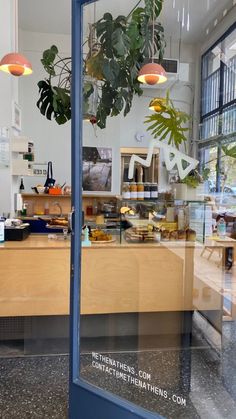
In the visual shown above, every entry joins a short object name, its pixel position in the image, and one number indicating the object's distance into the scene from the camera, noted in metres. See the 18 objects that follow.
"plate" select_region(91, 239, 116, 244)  2.86
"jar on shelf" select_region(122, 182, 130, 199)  2.98
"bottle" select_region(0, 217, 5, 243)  2.92
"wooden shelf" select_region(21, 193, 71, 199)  5.86
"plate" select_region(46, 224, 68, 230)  3.57
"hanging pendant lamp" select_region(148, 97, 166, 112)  2.99
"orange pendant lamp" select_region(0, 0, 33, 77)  3.39
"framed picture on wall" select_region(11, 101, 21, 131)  4.29
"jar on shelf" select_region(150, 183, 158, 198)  2.97
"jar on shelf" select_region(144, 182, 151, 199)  2.94
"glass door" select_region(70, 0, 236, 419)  1.99
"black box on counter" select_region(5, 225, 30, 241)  3.00
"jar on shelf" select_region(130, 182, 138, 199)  2.95
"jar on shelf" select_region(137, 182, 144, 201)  2.94
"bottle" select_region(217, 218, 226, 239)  3.16
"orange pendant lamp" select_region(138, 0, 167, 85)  2.67
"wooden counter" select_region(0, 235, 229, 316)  2.79
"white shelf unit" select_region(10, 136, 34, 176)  4.20
